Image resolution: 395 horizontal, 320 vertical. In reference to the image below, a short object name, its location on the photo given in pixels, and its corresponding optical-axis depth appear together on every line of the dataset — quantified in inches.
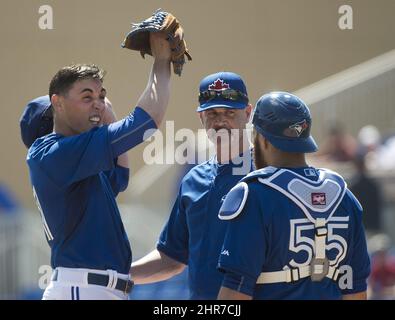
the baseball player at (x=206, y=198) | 291.1
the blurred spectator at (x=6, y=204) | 657.6
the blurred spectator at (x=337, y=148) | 631.2
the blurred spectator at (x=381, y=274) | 557.6
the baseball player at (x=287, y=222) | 225.9
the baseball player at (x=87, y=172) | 252.7
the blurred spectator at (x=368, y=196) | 569.0
